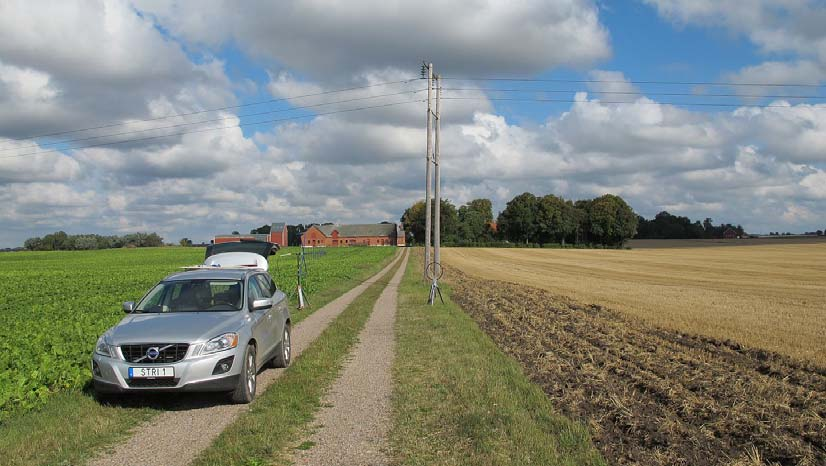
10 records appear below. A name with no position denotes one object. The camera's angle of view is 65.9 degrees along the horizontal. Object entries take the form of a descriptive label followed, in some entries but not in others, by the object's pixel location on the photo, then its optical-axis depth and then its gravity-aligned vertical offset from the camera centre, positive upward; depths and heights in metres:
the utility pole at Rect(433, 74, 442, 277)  24.65 +1.33
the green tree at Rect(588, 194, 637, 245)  126.88 +3.32
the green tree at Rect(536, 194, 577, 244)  131.75 +3.73
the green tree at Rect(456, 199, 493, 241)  150.00 +2.80
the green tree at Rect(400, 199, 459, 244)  147.75 +3.81
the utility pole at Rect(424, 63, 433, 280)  25.42 +3.27
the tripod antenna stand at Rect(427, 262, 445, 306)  20.99 -1.64
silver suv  7.50 -1.29
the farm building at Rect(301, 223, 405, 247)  180.25 +0.23
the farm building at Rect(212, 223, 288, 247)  169.59 +0.63
